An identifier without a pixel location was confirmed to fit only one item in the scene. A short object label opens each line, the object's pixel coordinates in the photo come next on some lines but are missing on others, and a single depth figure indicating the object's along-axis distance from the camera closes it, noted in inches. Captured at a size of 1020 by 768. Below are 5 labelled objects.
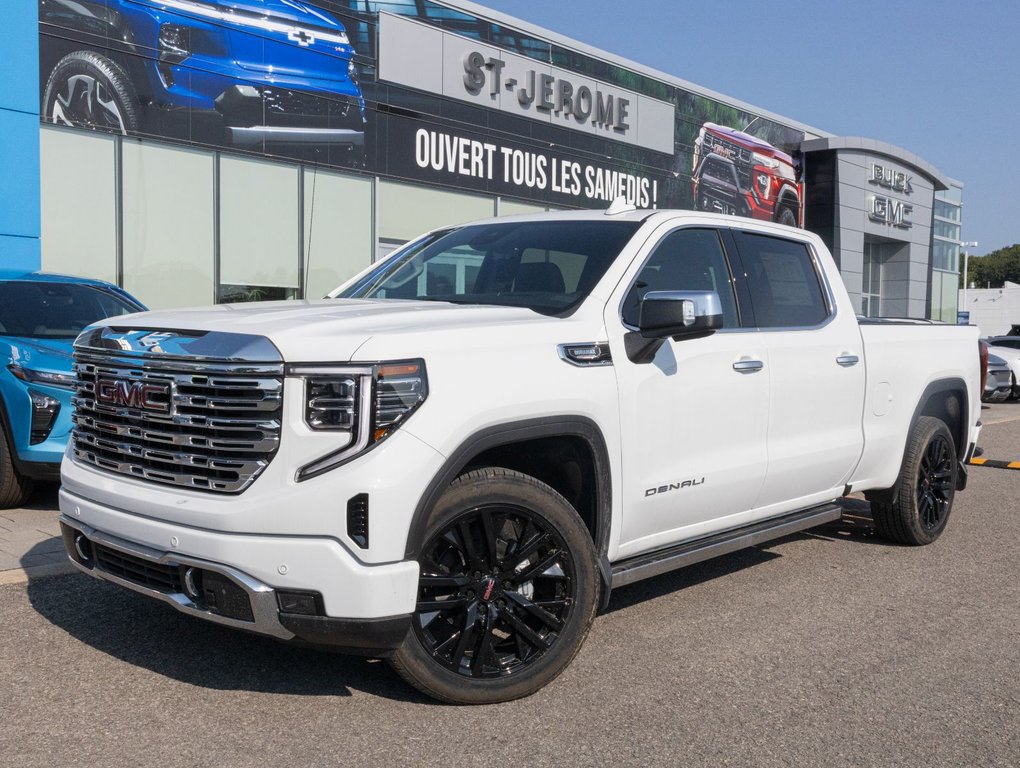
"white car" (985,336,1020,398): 803.4
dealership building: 569.3
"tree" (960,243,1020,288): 5585.6
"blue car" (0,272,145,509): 270.4
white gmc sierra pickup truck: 134.4
